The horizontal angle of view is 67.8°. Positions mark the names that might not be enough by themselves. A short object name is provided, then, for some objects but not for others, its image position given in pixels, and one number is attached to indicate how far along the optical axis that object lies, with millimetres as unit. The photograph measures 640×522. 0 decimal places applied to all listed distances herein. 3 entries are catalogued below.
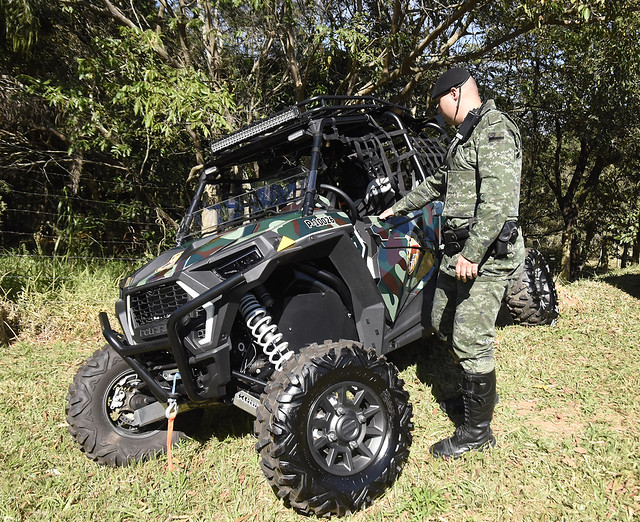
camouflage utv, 2416
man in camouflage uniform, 2674
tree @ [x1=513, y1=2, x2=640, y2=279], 7480
